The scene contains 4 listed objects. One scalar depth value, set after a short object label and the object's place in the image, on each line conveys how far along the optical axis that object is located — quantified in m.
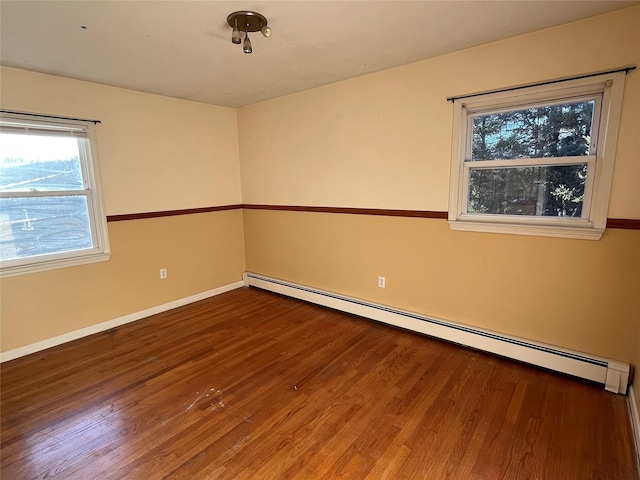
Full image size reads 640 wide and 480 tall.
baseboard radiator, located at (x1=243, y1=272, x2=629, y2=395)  2.04
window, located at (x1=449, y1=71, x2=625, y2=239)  1.97
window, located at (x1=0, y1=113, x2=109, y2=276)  2.55
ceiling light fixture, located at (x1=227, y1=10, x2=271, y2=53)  1.76
